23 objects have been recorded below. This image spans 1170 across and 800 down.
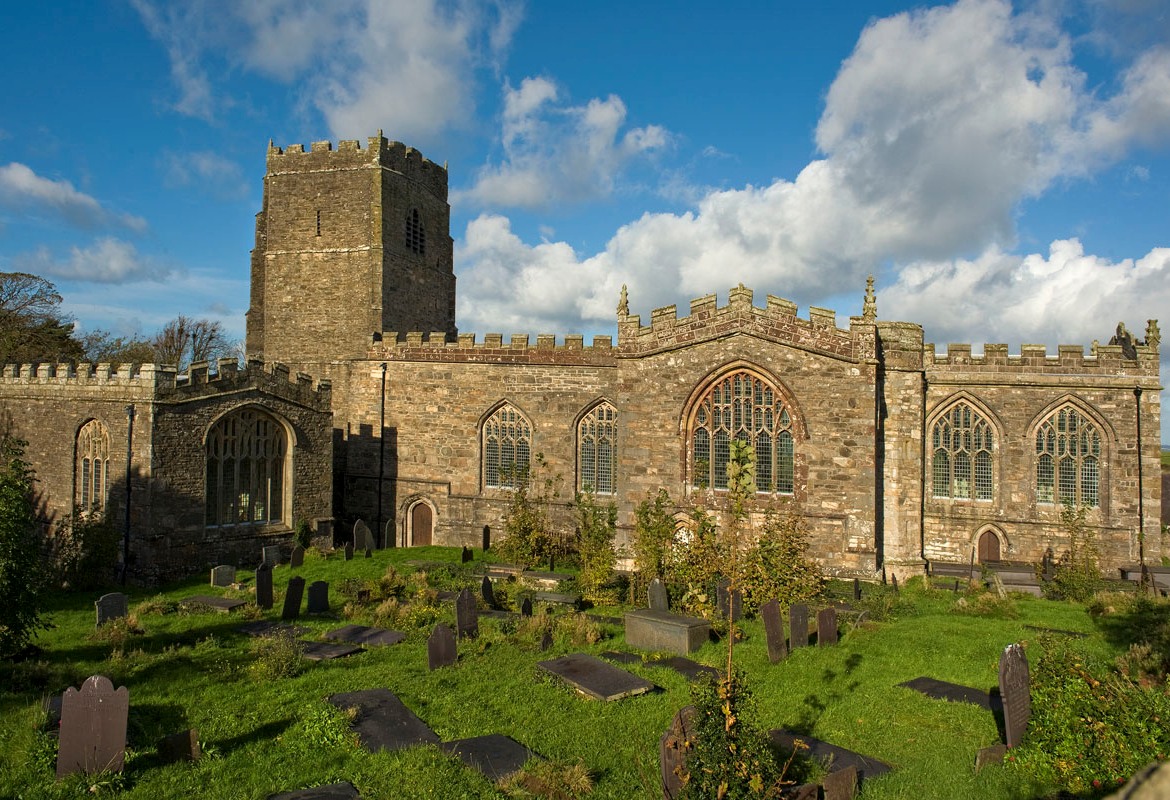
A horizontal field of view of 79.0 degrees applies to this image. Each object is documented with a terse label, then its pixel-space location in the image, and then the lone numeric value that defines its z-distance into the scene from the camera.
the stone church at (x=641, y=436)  17.97
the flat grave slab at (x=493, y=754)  7.38
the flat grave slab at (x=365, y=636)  12.49
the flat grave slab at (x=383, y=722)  8.09
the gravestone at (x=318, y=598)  14.73
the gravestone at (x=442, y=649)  10.98
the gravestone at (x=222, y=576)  17.41
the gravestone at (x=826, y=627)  12.27
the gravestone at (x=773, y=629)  11.29
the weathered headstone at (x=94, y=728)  7.06
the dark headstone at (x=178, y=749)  7.48
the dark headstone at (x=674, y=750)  6.38
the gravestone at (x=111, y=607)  13.00
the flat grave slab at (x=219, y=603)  14.78
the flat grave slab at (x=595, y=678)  9.59
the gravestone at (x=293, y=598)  14.20
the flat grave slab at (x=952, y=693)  9.50
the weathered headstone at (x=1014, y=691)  7.80
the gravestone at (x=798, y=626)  12.02
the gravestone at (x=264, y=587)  15.03
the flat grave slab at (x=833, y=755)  7.42
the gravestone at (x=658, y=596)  13.68
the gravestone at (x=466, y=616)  12.59
